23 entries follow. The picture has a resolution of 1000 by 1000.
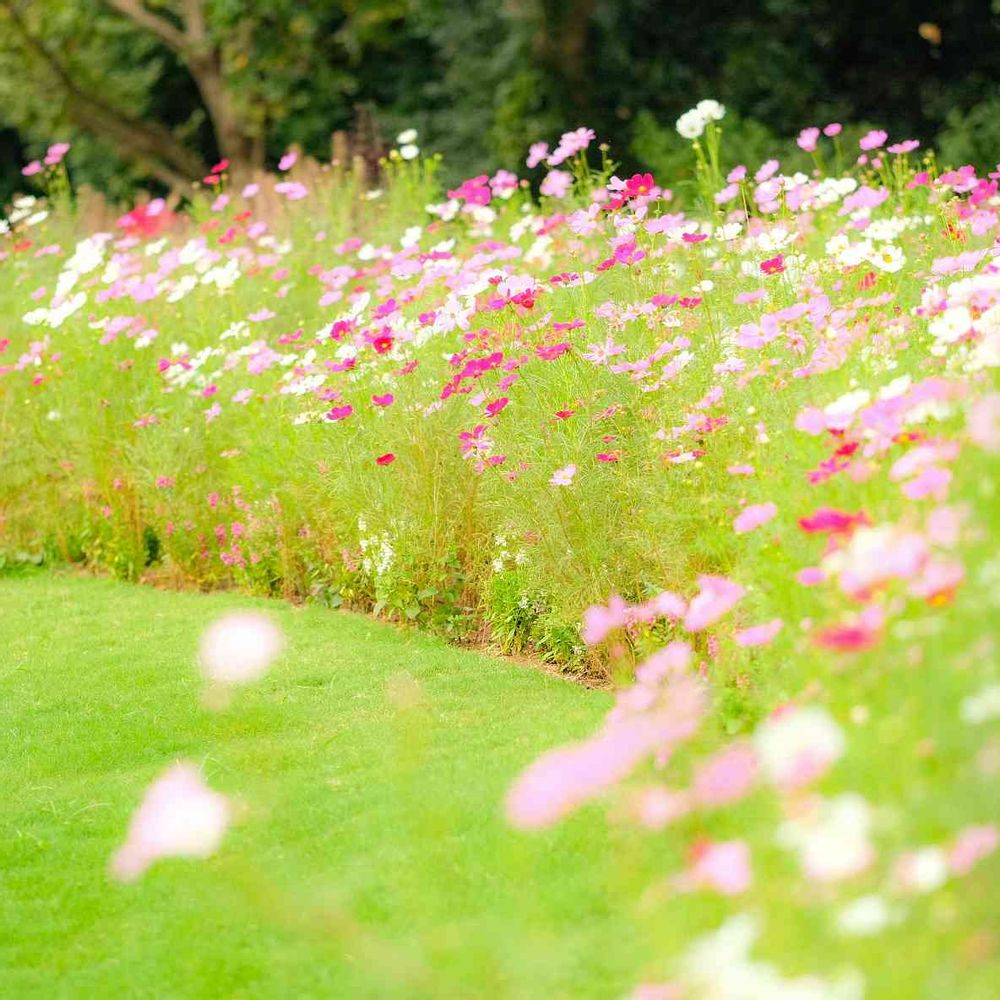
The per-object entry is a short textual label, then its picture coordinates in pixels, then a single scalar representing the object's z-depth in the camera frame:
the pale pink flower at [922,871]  3.04
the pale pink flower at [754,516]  5.02
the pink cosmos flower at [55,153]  17.27
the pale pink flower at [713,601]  4.44
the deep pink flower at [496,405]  9.42
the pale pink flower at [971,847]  3.08
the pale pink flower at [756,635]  4.82
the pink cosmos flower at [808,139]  11.21
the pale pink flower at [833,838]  2.99
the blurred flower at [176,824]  3.40
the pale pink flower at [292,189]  15.17
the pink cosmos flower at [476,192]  12.27
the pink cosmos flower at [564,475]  9.07
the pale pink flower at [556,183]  12.08
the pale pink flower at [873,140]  11.39
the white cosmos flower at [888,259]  9.36
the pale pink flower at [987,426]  3.58
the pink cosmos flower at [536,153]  11.72
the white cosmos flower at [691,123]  11.03
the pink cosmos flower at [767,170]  10.21
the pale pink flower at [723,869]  3.09
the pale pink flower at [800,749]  3.17
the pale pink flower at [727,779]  3.28
